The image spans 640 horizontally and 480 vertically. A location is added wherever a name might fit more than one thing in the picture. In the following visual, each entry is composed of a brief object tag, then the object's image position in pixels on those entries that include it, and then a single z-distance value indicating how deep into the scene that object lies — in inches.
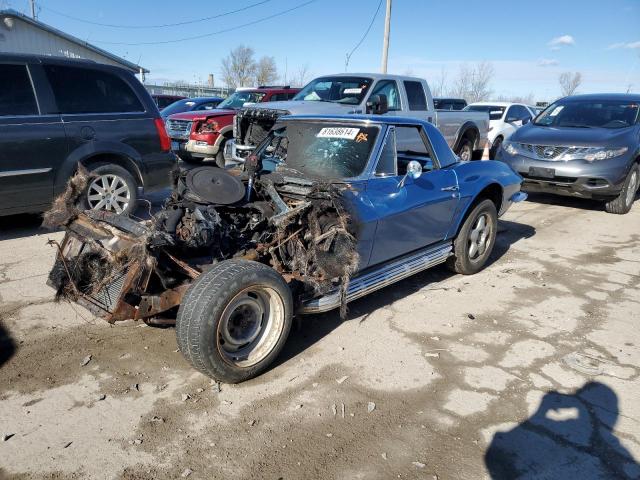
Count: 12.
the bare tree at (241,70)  2158.0
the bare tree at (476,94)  2019.7
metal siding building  727.3
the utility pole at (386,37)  759.1
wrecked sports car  118.6
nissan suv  312.7
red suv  406.0
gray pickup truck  261.2
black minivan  211.6
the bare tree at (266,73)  2039.9
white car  550.6
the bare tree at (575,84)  2278.3
